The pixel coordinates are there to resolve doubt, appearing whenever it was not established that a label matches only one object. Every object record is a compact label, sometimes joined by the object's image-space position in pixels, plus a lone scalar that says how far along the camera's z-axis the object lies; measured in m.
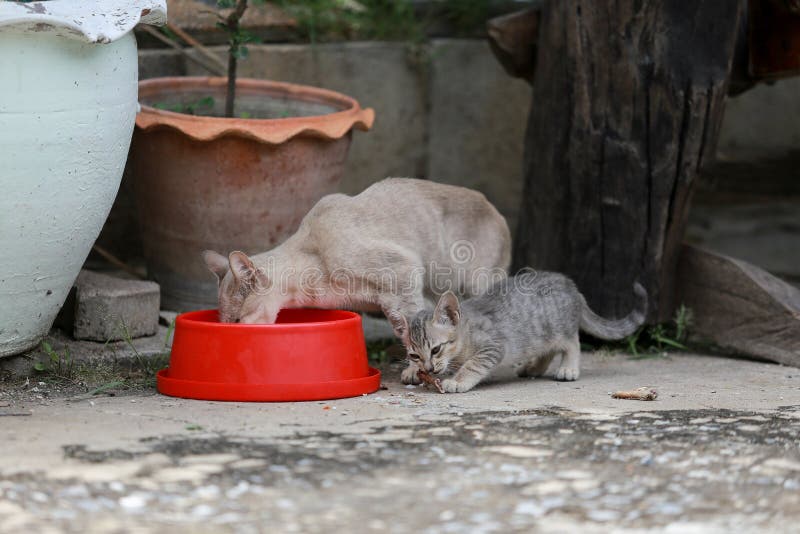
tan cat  4.92
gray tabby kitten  4.70
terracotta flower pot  5.35
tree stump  5.21
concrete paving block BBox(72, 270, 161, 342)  5.03
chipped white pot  3.92
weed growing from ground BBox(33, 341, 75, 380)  4.70
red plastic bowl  4.32
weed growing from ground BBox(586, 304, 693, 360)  5.70
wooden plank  5.50
